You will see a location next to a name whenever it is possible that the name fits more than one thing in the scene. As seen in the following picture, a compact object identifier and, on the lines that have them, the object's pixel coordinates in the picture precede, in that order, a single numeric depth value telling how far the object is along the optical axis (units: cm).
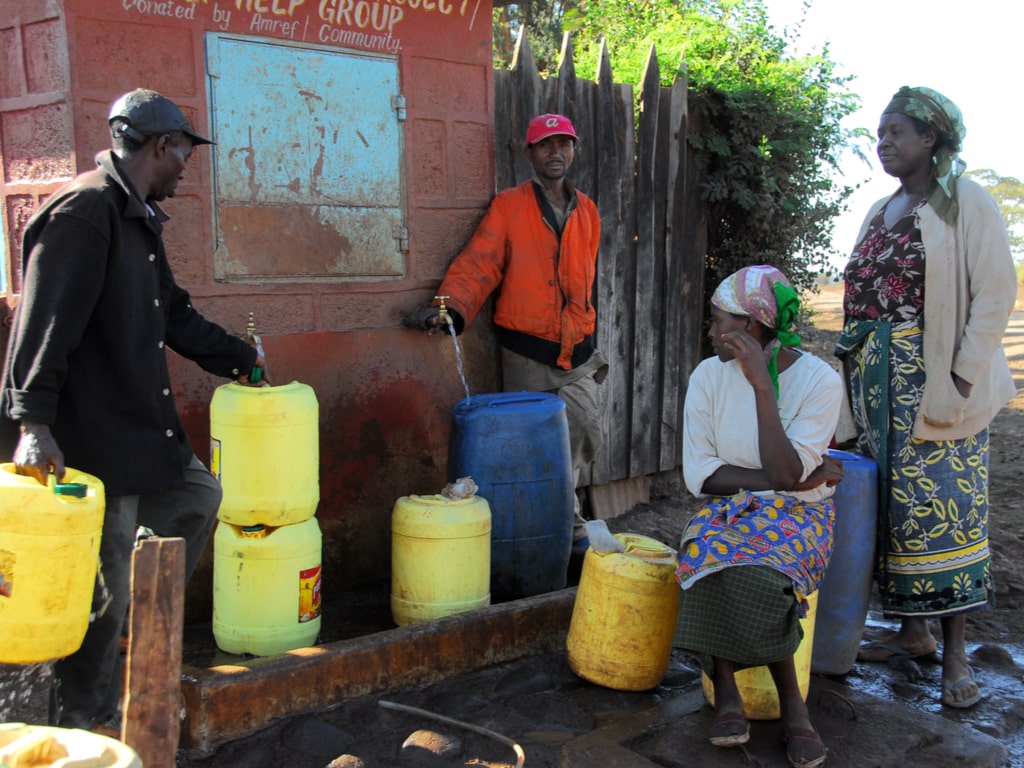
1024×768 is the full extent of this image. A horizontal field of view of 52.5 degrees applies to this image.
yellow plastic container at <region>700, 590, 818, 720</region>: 355
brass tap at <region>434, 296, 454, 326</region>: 465
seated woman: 330
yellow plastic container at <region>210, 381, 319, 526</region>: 371
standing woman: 383
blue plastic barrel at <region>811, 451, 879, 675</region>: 394
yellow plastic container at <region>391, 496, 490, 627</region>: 411
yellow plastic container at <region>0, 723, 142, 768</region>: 189
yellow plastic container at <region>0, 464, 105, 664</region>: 270
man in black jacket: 292
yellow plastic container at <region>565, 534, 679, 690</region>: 373
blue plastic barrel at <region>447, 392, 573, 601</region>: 445
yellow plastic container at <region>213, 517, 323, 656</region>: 379
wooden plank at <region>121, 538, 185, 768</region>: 227
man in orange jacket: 482
